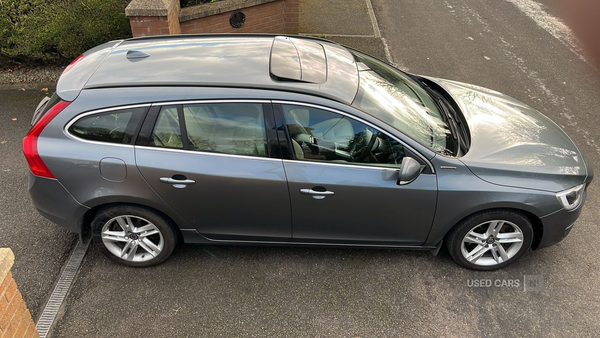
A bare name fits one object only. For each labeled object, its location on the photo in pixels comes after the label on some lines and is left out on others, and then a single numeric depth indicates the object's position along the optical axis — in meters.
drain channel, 3.38
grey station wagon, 3.39
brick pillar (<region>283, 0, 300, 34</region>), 8.05
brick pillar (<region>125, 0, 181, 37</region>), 6.17
